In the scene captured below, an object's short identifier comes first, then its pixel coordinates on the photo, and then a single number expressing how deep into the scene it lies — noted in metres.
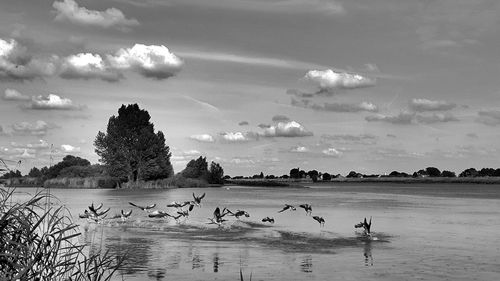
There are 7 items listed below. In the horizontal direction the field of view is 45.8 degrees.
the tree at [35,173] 89.44
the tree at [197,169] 102.16
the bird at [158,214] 23.39
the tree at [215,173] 109.11
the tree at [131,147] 83.12
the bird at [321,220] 22.03
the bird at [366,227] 19.56
